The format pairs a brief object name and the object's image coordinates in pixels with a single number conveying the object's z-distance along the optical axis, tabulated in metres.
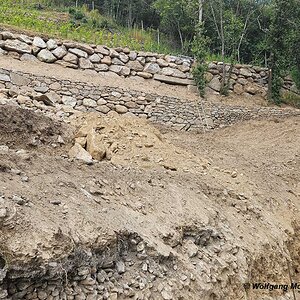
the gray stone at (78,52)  10.55
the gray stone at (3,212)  2.89
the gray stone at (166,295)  3.32
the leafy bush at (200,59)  11.10
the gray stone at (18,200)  3.17
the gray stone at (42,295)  2.79
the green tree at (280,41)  11.96
